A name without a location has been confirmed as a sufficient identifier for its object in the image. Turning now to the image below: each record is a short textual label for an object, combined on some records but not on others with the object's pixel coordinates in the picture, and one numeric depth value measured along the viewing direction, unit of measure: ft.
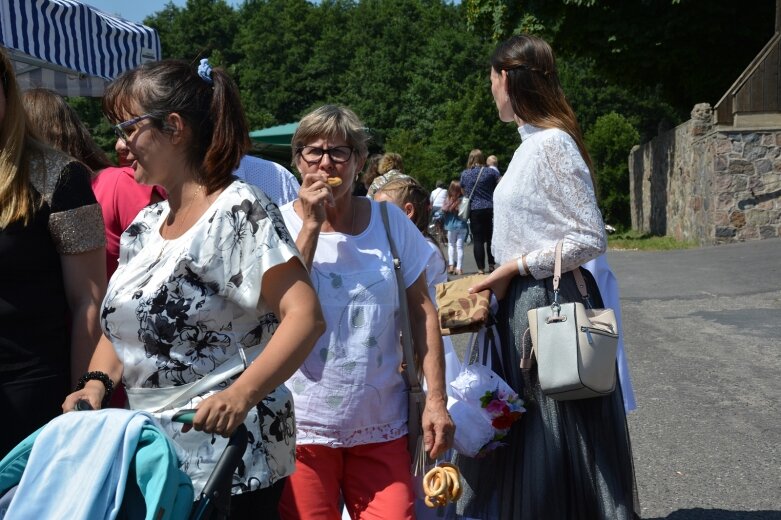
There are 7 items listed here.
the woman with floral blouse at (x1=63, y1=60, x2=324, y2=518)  8.02
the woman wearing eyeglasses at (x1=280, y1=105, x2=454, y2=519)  10.85
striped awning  23.61
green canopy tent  46.70
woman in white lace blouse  11.76
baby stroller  6.51
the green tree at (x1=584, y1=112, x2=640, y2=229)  119.65
